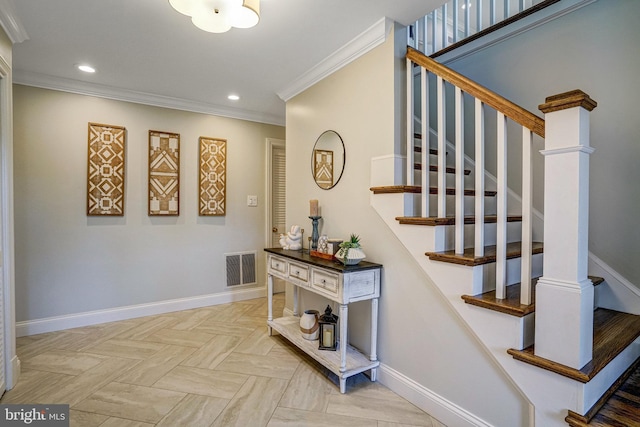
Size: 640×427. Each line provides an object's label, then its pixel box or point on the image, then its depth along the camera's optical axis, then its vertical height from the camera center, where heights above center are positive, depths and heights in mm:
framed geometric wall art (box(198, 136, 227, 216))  3797 +422
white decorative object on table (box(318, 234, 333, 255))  2466 -244
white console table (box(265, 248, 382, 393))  2072 -530
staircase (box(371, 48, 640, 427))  1268 -247
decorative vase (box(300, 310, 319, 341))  2512 -892
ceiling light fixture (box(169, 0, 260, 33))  1625 +1039
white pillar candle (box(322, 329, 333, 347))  2336 -910
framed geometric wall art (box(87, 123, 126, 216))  3219 +426
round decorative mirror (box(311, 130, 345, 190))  2563 +444
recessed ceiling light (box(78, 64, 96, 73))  2770 +1250
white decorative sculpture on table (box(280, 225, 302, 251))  2926 -245
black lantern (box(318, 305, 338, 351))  2338 -876
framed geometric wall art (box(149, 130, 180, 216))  3520 +431
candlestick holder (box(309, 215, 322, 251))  2748 -184
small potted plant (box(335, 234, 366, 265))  2123 -267
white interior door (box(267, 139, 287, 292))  4273 +300
